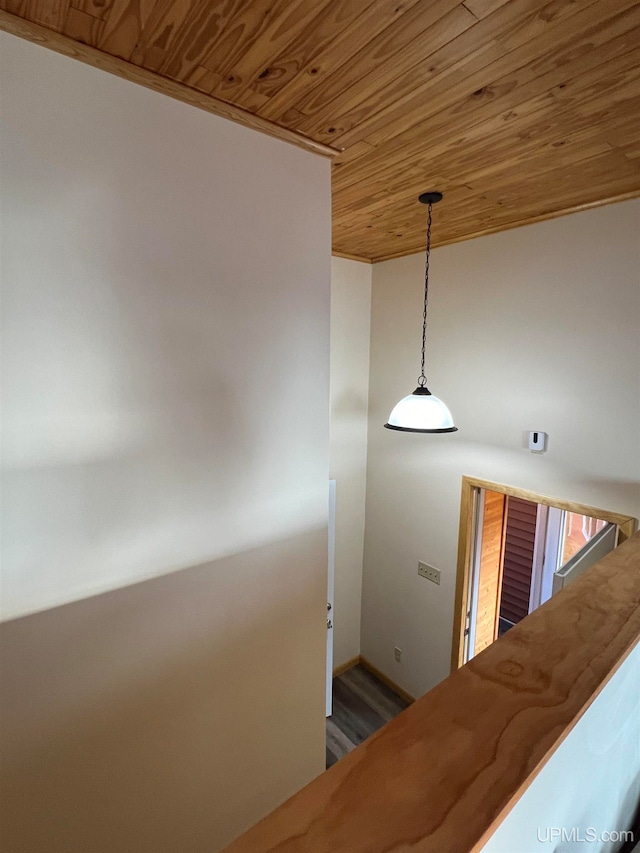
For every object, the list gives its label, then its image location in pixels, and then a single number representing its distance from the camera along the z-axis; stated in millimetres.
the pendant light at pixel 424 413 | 2064
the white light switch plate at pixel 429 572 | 3188
